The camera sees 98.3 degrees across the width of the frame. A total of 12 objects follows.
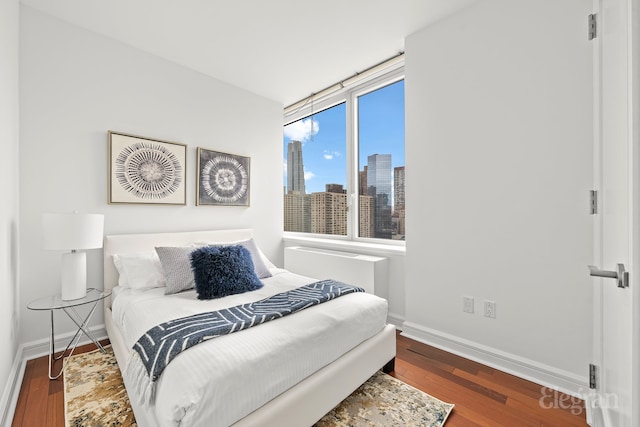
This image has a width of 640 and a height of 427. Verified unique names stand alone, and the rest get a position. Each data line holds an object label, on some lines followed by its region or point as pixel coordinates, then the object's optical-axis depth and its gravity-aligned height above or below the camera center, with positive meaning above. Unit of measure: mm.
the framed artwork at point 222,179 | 3102 +395
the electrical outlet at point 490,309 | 2074 -737
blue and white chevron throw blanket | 1245 -592
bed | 1096 -728
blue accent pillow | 2023 -462
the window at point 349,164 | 3119 +629
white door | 696 -3
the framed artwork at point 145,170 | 2510 +409
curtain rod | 2838 +1539
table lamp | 1863 -187
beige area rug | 1496 -1135
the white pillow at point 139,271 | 2246 -486
